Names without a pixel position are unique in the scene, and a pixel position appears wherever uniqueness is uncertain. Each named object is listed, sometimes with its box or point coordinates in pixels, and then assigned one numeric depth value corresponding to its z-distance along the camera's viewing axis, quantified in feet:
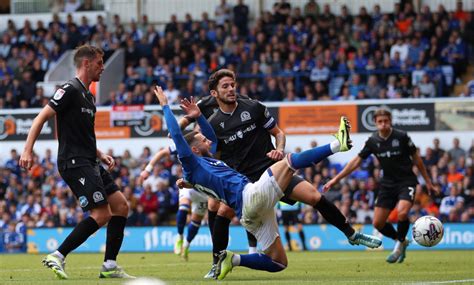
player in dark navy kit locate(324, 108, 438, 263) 55.57
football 46.68
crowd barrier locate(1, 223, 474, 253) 79.51
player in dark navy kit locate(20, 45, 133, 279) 38.34
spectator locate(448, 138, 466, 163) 89.51
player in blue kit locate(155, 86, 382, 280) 34.37
